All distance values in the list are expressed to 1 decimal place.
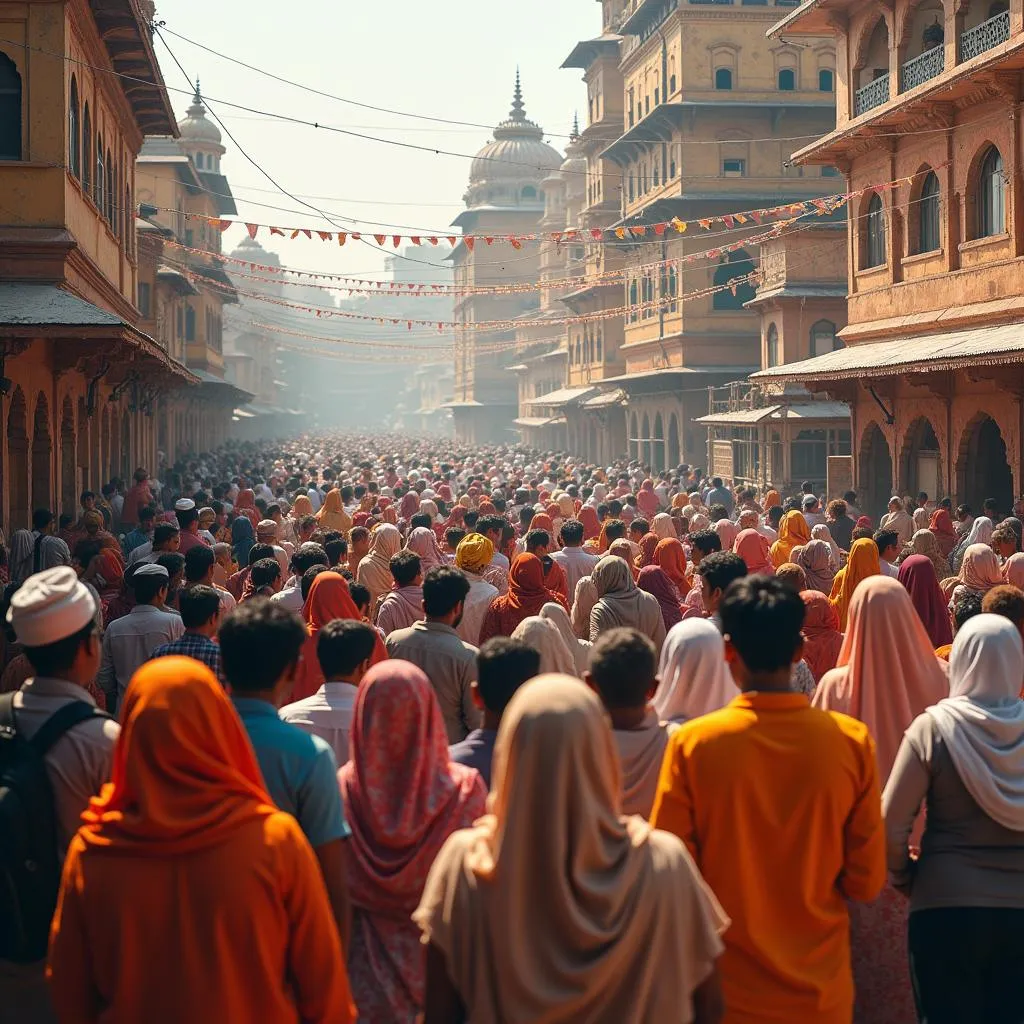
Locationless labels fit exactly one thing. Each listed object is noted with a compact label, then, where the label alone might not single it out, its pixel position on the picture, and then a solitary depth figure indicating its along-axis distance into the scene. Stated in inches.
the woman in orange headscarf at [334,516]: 600.7
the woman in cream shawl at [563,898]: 110.2
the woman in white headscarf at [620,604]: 312.8
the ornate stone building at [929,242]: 761.0
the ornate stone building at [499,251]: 3289.9
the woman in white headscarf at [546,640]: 241.4
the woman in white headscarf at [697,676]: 193.6
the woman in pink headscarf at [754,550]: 444.5
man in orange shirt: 138.0
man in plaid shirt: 241.3
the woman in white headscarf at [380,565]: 419.2
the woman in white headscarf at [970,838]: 158.6
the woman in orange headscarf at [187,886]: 117.3
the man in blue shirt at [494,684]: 171.0
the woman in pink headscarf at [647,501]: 815.1
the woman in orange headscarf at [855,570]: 321.7
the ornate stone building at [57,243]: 614.5
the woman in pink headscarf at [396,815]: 142.1
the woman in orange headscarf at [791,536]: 488.1
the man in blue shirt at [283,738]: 141.8
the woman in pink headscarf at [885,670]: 195.0
